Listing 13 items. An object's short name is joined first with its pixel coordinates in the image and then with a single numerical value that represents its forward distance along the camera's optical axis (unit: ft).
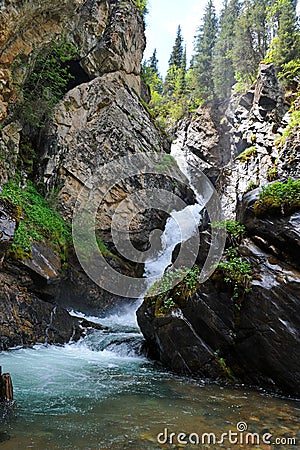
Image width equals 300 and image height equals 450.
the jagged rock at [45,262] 32.22
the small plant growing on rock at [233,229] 23.61
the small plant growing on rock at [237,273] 20.54
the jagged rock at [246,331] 17.83
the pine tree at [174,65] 136.63
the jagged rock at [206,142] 91.40
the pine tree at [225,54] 104.70
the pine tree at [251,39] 92.99
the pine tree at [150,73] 85.42
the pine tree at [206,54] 110.73
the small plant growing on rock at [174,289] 23.65
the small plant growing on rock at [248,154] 66.98
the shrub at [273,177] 30.65
